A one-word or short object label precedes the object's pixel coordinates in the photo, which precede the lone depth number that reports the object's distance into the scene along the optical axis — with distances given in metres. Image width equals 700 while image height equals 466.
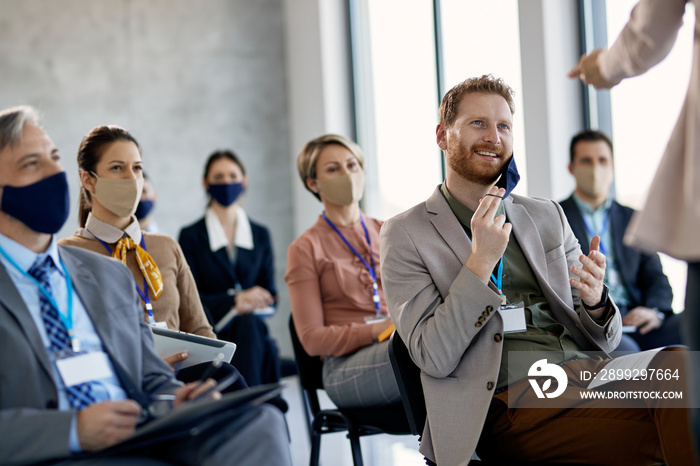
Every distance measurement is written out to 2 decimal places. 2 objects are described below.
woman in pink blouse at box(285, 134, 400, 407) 2.94
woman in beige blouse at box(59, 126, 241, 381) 2.85
